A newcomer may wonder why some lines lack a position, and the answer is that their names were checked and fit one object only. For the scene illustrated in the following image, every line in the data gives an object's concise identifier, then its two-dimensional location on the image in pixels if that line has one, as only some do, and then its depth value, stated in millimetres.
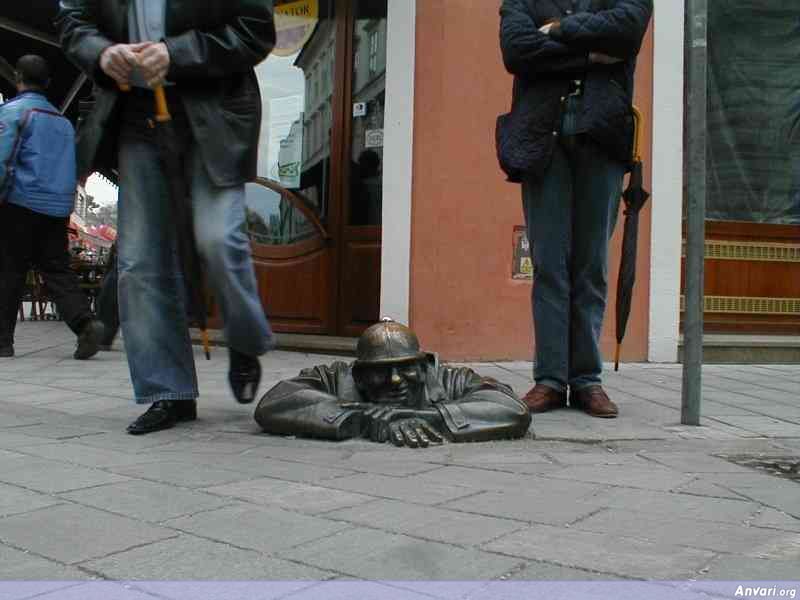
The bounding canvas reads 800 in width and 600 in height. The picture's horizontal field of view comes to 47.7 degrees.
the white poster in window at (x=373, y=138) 6712
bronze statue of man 3229
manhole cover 2918
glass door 6738
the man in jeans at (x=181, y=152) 3107
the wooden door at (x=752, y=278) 6910
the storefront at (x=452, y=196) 5996
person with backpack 5898
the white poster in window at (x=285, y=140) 7223
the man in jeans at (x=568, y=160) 3844
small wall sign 6102
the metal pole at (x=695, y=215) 3686
